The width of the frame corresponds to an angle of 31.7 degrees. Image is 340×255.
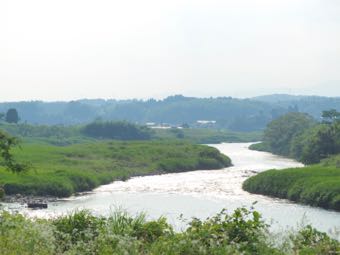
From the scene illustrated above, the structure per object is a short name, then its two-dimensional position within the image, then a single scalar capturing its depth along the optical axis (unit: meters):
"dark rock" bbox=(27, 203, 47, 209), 68.69
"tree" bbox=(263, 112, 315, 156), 185.71
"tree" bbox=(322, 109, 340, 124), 156.68
